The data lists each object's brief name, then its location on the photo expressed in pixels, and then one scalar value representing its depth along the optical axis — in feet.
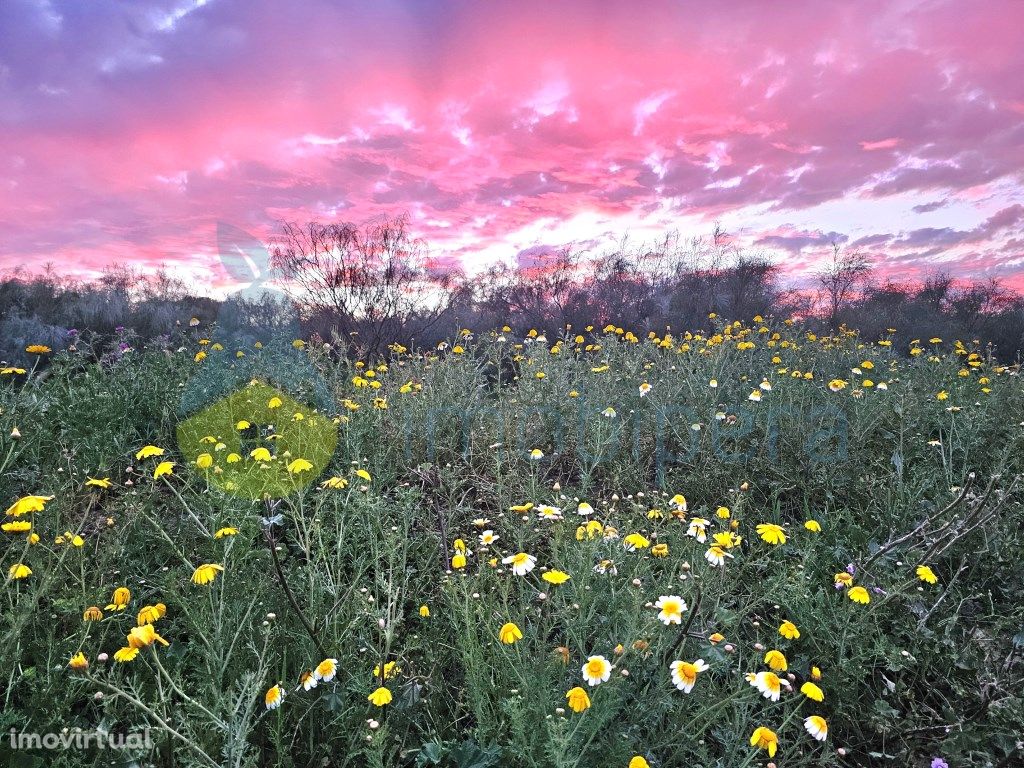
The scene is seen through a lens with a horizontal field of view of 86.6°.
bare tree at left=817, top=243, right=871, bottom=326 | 56.13
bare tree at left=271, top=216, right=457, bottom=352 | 37.91
